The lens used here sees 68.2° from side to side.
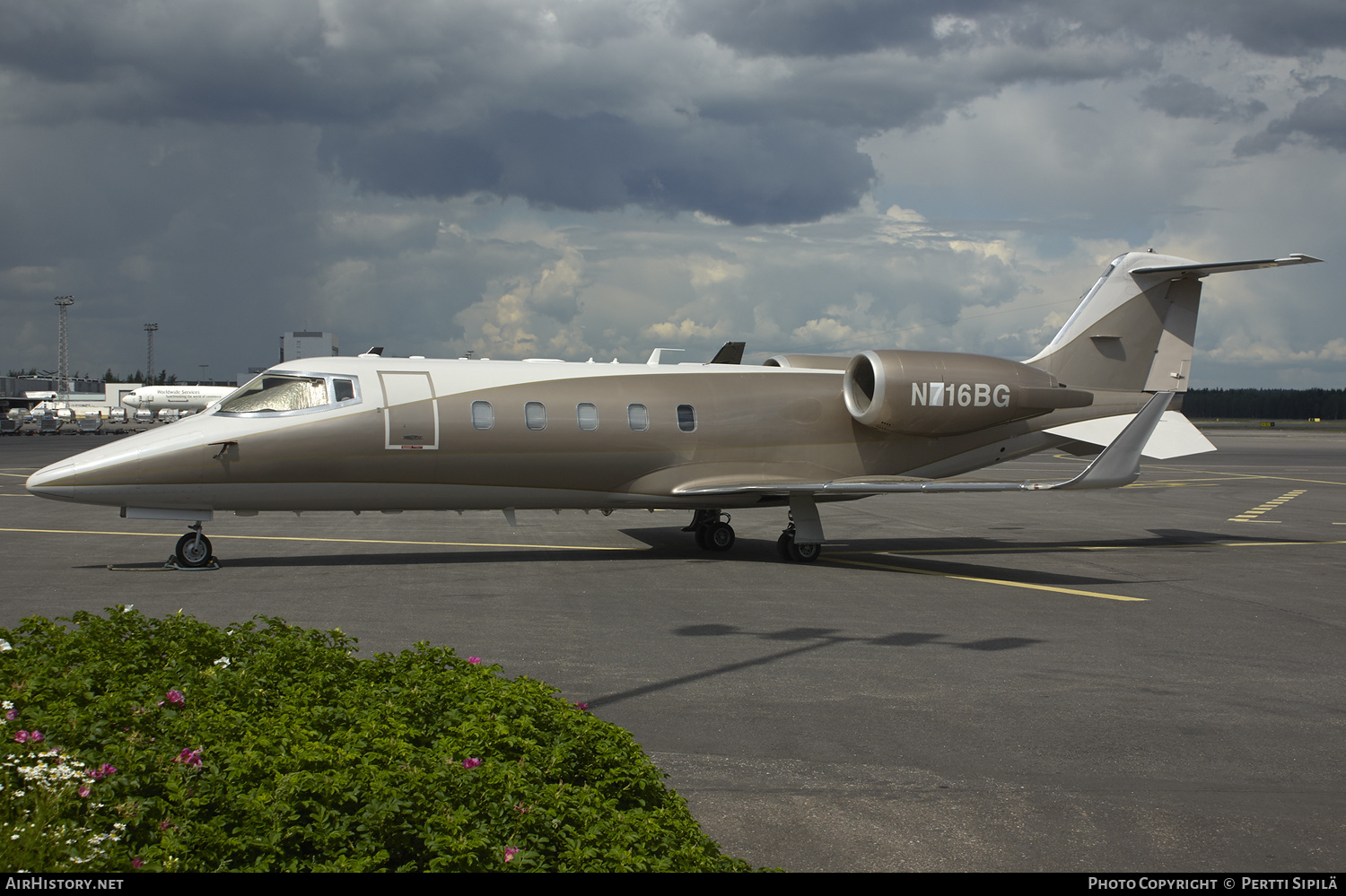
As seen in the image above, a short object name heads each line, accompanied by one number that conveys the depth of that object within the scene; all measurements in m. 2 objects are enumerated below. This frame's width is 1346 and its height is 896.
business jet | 14.24
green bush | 4.00
